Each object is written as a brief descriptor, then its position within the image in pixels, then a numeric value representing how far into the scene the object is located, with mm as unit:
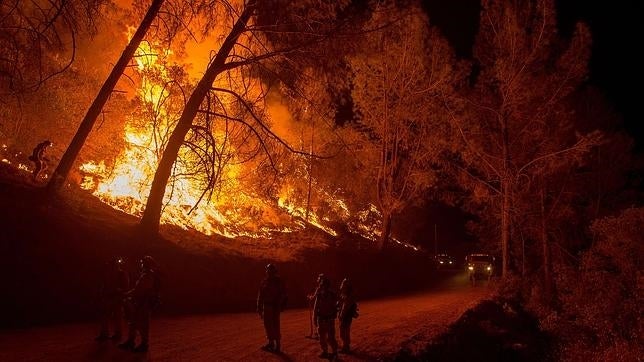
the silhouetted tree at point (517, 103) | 23703
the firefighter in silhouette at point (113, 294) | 10047
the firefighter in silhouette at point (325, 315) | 10086
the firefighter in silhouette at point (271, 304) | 10242
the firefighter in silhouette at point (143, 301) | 9352
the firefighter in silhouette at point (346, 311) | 10875
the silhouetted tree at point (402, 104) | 27438
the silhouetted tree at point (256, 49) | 13938
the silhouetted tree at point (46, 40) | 7897
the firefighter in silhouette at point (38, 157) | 17938
